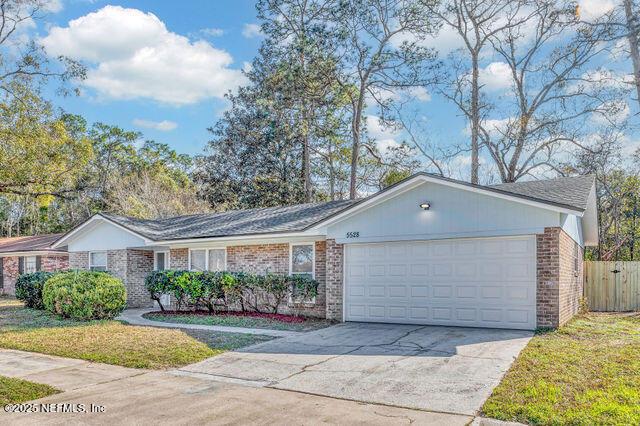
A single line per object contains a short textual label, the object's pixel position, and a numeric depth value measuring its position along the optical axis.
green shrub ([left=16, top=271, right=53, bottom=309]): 16.58
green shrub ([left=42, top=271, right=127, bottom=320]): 13.12
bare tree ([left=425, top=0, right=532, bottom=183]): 27.20
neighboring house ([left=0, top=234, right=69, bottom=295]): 23.73
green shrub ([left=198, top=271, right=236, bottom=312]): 14.45
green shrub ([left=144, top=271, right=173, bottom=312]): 14.77
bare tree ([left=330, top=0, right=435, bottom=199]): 27.00
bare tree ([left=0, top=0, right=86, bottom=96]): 19.27
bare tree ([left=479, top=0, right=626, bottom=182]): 24.59
